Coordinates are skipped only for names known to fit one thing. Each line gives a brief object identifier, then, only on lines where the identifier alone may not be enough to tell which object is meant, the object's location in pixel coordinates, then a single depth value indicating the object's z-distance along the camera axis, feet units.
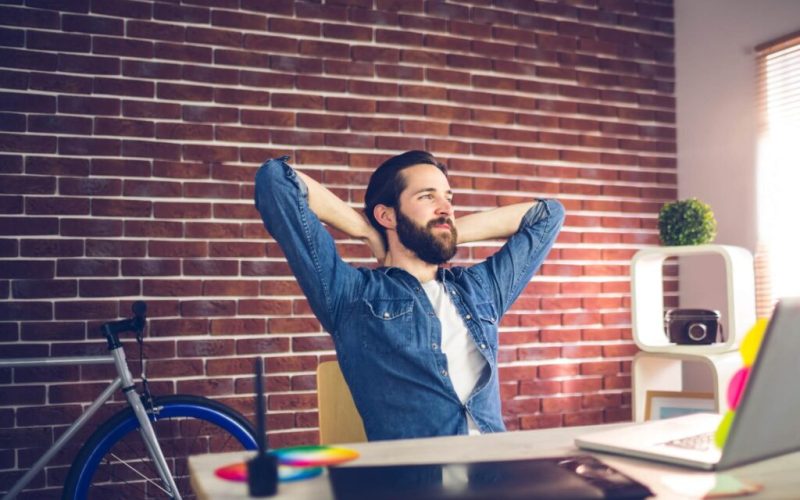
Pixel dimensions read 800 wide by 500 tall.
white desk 2.74
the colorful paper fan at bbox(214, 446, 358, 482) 2.93
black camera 8.20
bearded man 5.21
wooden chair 5.53
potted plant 8.31
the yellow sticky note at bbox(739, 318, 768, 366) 3.09
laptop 2.70
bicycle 7.70
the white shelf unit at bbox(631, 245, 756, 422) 7.82
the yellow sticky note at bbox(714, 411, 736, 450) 3.05
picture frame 8.41
